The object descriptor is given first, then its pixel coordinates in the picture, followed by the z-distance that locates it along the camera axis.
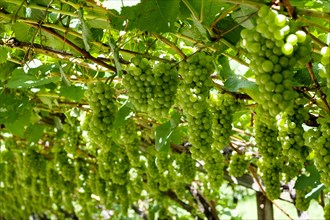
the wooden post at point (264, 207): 3.60
